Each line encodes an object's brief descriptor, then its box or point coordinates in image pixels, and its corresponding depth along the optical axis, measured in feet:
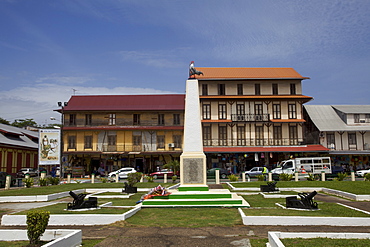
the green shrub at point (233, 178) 86.43
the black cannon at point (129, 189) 63.08
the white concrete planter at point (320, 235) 24.04
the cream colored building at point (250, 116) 129.80
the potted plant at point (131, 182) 63.16
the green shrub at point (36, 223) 22.58
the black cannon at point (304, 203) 38.42
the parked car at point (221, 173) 103.90
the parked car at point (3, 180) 81.48
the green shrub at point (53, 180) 82.74
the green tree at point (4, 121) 193.98
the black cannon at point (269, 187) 59.52
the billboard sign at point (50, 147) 94.68
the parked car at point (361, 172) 104.46
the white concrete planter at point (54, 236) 23.63
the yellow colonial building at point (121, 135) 137.59
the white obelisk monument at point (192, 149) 55.11
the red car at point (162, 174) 110.22
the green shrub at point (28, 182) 76.54
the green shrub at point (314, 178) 82.59
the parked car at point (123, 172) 112.98
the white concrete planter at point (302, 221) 31.73
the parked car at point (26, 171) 125.80
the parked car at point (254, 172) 104.01
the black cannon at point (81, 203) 39.91
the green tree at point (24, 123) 215.08
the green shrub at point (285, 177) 83.01
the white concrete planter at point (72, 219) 34.60
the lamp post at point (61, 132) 97.09
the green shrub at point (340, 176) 80.80
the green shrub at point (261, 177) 83.69
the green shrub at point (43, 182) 79.71
